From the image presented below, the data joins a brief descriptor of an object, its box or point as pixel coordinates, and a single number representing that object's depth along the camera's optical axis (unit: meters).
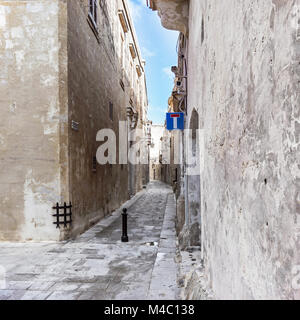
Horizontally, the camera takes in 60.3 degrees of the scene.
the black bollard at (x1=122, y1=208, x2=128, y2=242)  6.46
